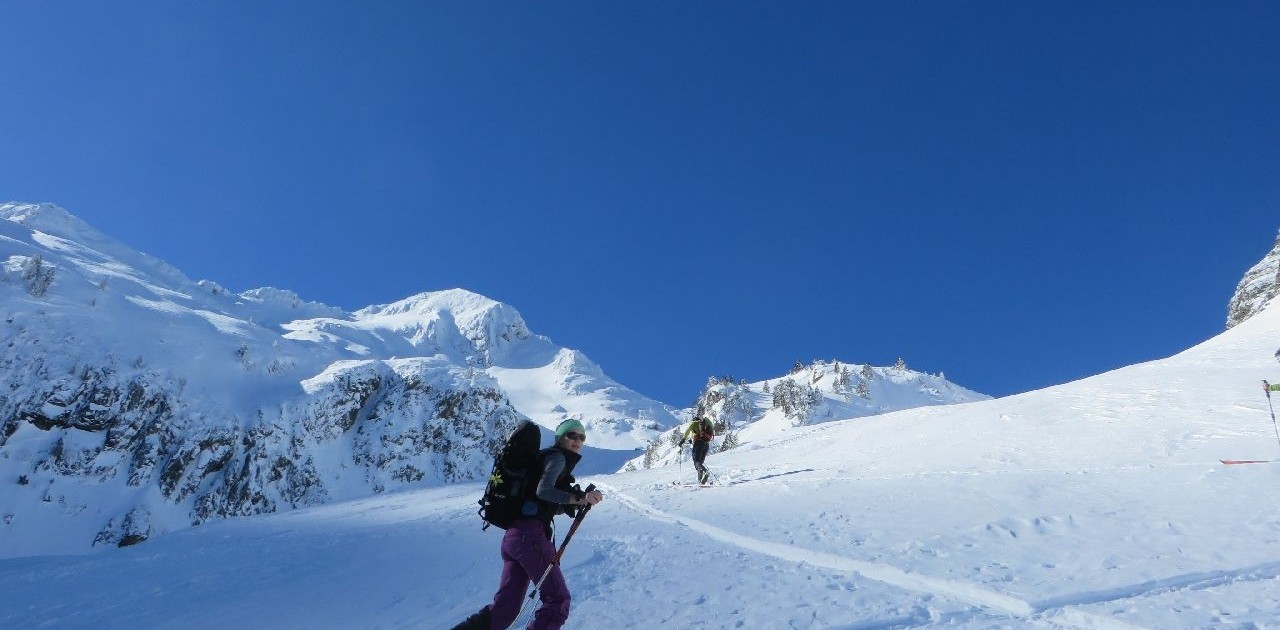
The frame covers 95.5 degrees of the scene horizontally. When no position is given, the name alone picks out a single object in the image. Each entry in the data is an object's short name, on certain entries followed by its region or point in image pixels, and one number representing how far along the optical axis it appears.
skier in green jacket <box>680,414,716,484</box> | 19.33
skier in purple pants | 5.17
